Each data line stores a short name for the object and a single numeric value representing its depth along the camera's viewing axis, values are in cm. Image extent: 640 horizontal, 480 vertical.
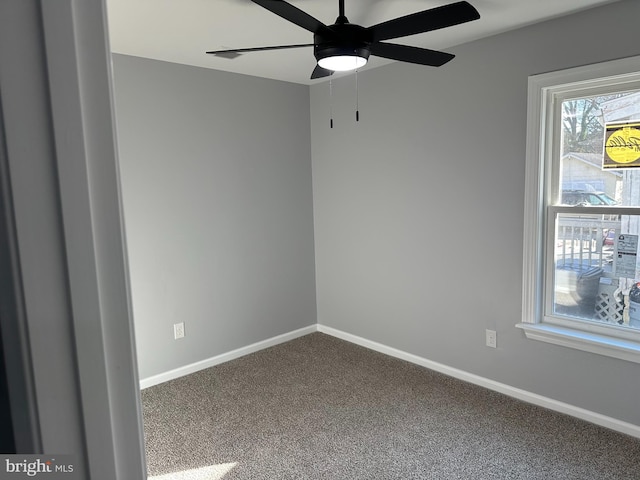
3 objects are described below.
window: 245
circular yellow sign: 241
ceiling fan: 167
